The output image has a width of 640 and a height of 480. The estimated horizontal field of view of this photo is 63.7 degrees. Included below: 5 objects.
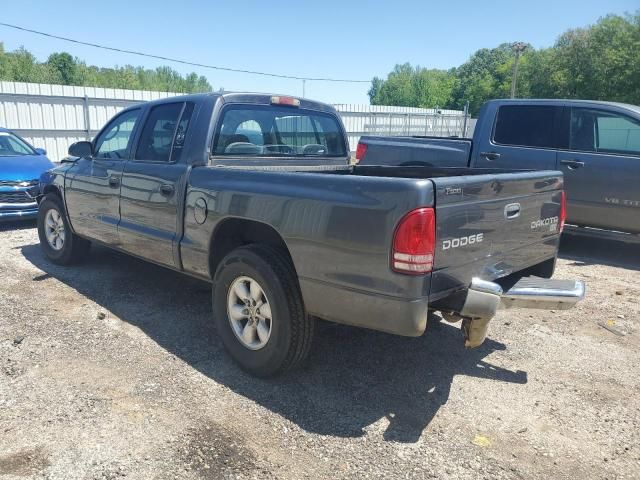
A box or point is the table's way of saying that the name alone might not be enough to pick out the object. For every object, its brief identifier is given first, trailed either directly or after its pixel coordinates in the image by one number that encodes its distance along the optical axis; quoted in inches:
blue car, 305.7
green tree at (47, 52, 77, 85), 3083.2
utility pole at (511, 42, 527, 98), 2099.7
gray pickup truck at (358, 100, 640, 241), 246.8
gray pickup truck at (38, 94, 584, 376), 105.1
